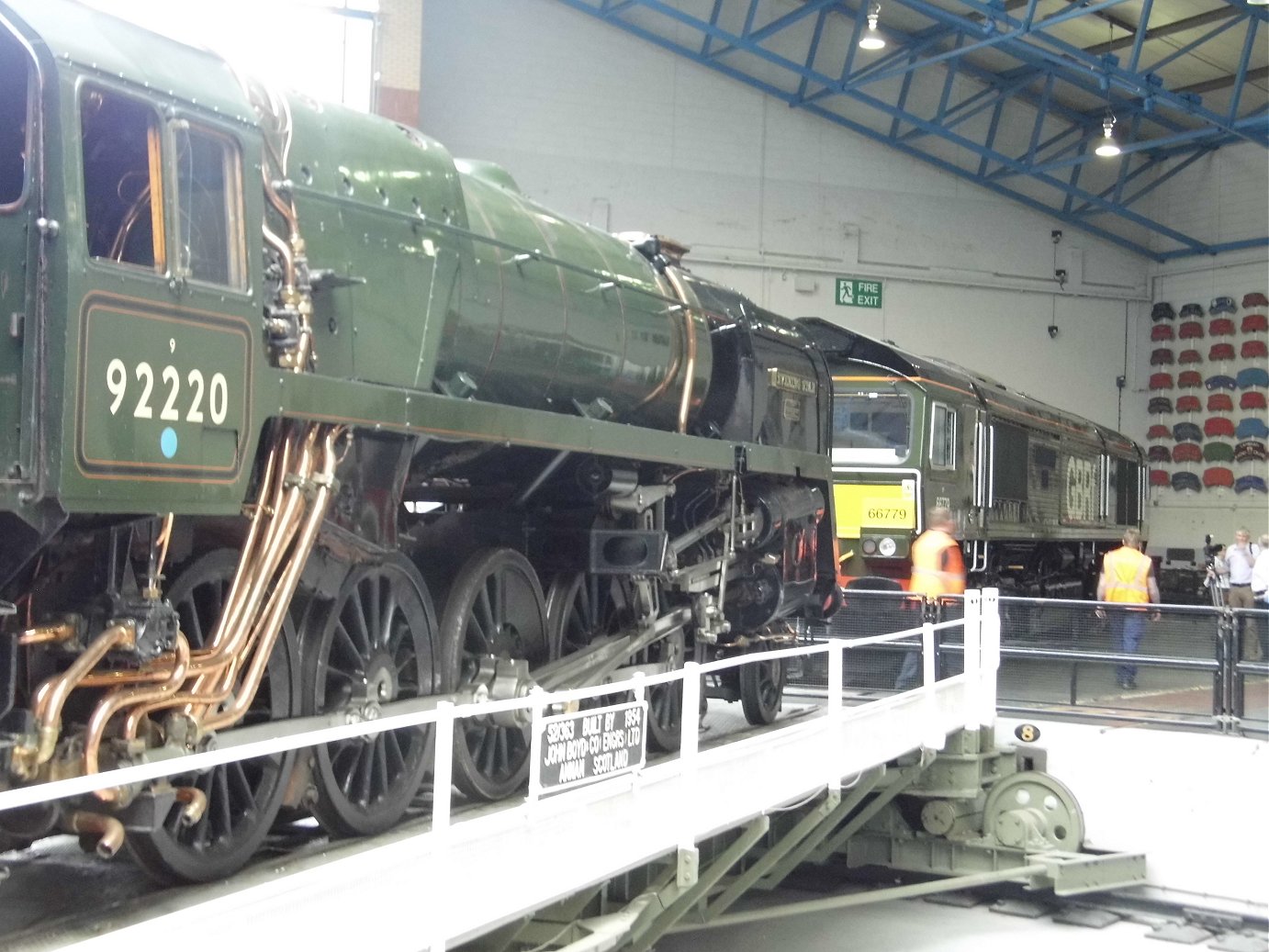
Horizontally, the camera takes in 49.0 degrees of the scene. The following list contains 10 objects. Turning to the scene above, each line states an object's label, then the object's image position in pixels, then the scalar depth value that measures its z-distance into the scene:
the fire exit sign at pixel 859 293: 24.34
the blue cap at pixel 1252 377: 26.48
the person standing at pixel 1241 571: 15.88
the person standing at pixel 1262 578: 14.90
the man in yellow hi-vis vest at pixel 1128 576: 13.57
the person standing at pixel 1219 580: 16.70
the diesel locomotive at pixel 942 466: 14.56
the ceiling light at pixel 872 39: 20.45
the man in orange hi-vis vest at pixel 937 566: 12.00
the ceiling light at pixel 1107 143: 21.88
